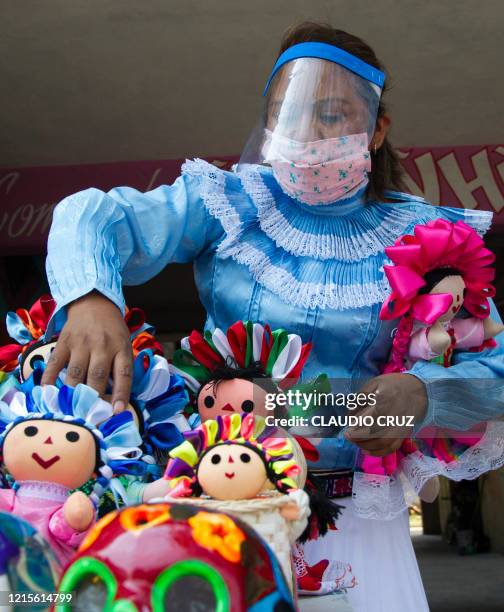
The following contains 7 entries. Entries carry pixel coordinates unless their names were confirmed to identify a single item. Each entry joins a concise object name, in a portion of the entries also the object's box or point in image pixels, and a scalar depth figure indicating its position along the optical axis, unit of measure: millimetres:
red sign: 4738
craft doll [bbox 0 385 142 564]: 818
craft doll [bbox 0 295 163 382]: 1175
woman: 1210
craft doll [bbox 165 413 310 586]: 695
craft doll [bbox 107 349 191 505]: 1066
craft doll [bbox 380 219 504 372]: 1206
